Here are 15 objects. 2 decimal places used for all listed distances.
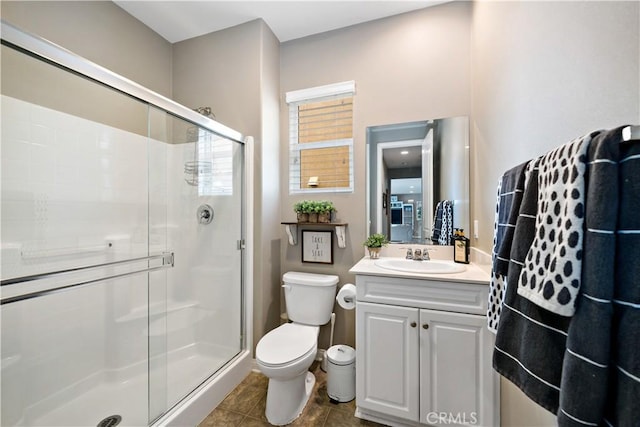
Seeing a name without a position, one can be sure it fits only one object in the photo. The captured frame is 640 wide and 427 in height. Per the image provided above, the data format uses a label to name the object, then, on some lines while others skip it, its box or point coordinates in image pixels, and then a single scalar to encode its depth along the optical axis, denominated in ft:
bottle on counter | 5.63
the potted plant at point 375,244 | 6.31
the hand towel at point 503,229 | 2.63
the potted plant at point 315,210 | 6.74
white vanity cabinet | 4.28
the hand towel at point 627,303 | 1.39
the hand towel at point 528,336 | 1.93
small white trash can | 5.44
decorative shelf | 6.68
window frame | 6.88
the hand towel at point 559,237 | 1.67
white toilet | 4.82
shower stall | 4.33
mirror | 6.02
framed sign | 7.00
